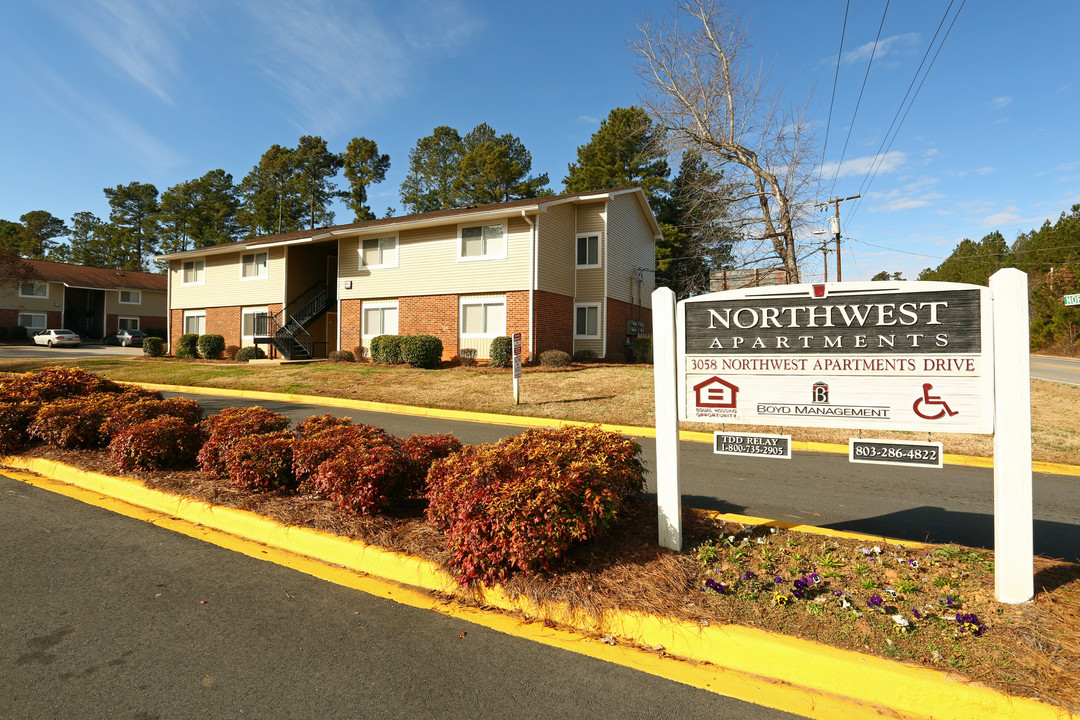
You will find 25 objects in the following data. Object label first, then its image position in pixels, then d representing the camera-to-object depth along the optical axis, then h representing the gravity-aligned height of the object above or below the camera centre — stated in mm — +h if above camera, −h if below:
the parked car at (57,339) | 42281 +2094
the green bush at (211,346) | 27234 +1009
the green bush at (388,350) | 21000 +636
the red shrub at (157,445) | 5715 -818
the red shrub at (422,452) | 4738 -761
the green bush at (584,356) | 21734 +436
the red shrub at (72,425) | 6570 -689
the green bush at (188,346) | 28016 +1032
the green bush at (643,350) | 23500 +739
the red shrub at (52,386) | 7547 -279
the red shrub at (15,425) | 6820 -724
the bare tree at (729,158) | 23484 +9049
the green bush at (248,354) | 25812 +588
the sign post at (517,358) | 12703 +198
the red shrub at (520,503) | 3387 -866
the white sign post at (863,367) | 3084 +4
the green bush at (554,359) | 19328 +287
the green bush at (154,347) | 29906 +1051
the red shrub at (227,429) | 5508 -647
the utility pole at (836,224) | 24484 +6366
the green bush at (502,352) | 19375 +527
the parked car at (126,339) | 46188 +2346
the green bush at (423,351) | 19859 +567
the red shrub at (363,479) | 4387 -895
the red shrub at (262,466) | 5020 -893
